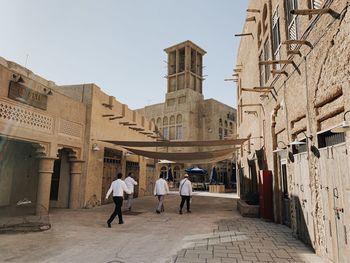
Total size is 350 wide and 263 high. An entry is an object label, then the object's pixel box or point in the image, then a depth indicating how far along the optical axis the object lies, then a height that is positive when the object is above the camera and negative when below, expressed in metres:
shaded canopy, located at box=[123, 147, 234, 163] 11.49 +1.01
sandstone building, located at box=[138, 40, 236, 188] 29.28 +7.90
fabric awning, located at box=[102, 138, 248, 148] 9.52 +1.28
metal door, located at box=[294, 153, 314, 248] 4.95 -0.38
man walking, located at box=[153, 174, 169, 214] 9.84 -0.41
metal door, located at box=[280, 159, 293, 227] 6.98 -0.34
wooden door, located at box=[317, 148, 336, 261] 4.04 -0.28
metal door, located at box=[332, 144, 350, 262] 3.58 -0.22
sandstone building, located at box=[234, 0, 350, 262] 3.76 +1.20
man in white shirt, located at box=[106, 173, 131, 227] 7.15 -0.40
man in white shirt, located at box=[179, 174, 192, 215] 9.80 -0.46
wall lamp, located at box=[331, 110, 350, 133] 3.19 +0.65
